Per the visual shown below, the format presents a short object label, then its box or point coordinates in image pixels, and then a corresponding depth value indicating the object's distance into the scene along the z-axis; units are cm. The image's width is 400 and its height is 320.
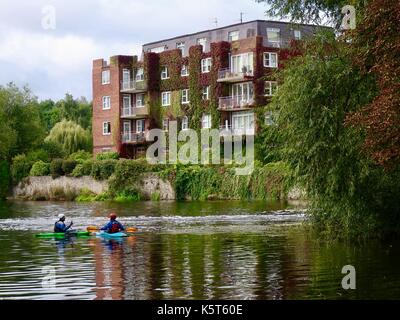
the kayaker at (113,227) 3422
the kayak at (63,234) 3425
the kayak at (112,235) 3384
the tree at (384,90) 1948
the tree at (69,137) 10094
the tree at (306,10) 2841
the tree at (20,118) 9231
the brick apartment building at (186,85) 8025
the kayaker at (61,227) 3472
